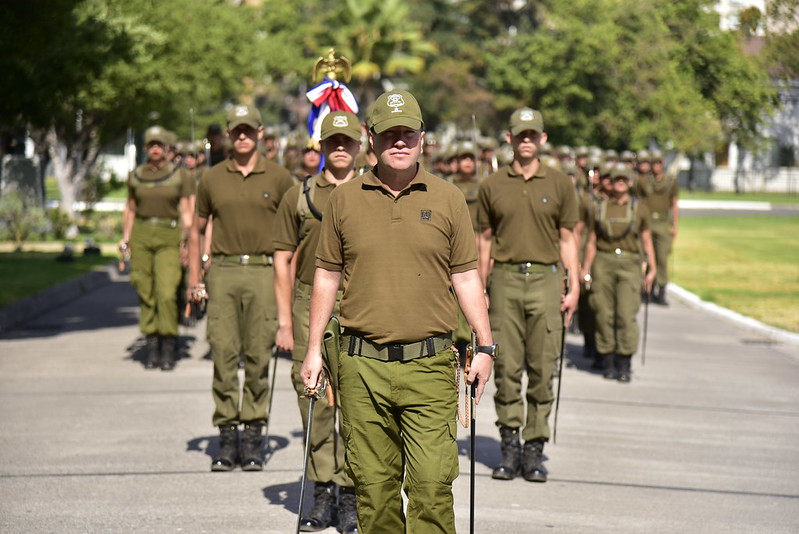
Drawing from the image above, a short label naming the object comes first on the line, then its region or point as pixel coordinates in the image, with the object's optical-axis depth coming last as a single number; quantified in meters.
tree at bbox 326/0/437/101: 70.75
